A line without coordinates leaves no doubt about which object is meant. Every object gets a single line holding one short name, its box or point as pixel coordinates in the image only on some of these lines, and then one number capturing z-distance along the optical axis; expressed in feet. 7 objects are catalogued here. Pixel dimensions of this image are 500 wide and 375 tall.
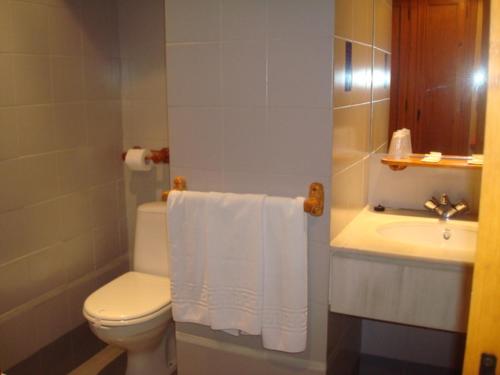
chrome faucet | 7.04
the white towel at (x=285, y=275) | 5.74
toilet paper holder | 9.25
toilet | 7.20
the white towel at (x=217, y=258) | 5.96
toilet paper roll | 9.03
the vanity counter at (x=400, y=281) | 5.61
